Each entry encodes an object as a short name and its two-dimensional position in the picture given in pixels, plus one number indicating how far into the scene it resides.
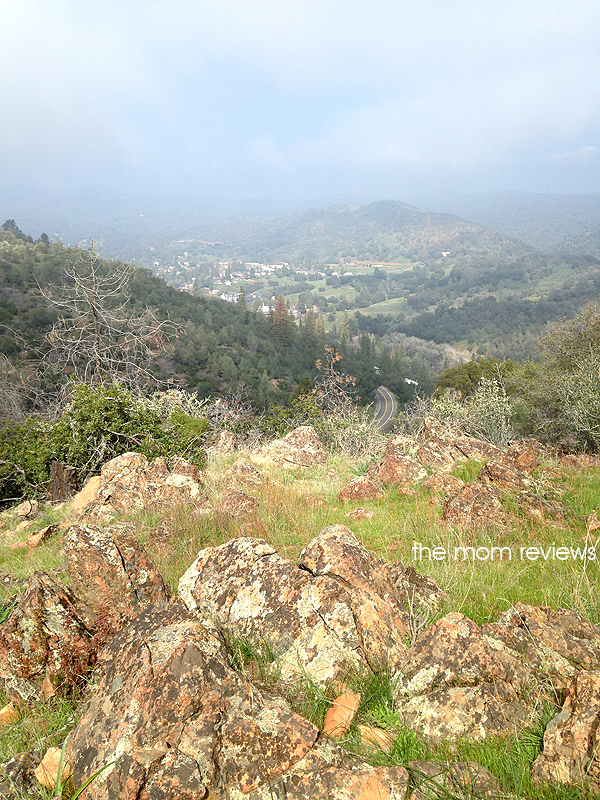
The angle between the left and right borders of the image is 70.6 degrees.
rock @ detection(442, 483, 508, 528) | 4.26
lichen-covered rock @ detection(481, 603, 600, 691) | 2.18
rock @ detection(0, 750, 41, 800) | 1.72
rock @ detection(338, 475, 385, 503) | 5.68
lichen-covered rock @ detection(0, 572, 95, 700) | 2.37
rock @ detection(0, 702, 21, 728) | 2.23
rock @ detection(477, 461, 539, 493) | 5.00
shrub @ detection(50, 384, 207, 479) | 8.34
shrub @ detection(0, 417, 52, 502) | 8.65
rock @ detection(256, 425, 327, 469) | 8.14
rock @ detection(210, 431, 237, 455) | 9.28
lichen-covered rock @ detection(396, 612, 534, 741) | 1.95
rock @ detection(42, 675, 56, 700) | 2.31
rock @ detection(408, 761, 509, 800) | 1.58
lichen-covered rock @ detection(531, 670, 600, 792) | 1.58
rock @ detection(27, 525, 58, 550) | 5.29
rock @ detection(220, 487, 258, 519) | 4.56
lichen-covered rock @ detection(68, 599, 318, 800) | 1.62
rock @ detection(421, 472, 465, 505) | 5.54
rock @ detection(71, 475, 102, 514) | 6.25
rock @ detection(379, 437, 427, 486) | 6.08
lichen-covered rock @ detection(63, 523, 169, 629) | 2.75
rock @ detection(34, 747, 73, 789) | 1.75
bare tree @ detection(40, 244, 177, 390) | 10.13
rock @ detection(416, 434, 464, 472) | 6.67
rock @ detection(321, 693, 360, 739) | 1.98
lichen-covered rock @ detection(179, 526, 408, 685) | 2.32
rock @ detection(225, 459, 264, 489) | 6.08
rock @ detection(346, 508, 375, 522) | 4.86
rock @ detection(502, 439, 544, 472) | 6.23
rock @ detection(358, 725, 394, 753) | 1.91
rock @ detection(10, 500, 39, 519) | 7.05
